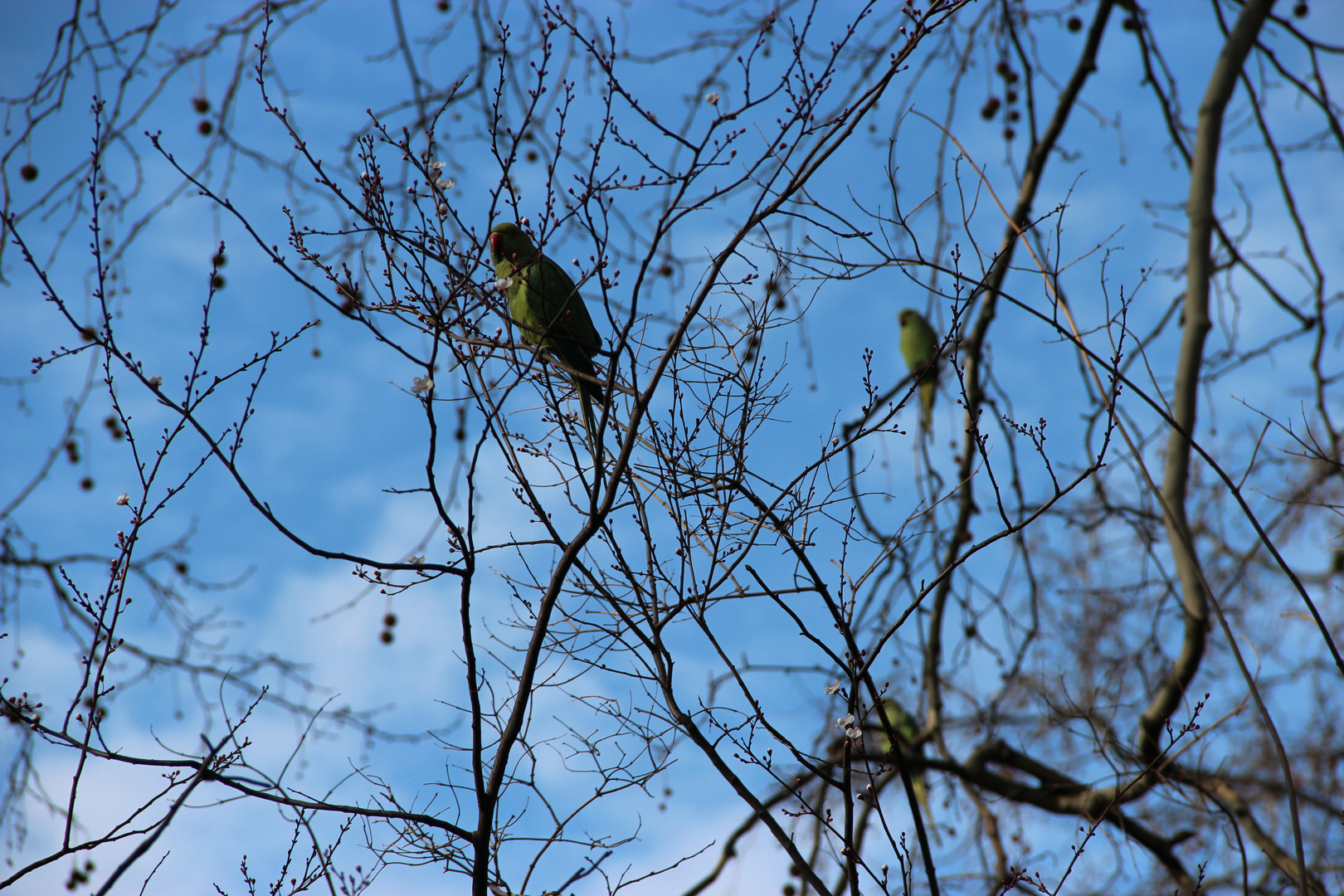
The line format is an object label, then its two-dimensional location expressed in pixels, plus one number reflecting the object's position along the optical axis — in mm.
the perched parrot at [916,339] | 13766
